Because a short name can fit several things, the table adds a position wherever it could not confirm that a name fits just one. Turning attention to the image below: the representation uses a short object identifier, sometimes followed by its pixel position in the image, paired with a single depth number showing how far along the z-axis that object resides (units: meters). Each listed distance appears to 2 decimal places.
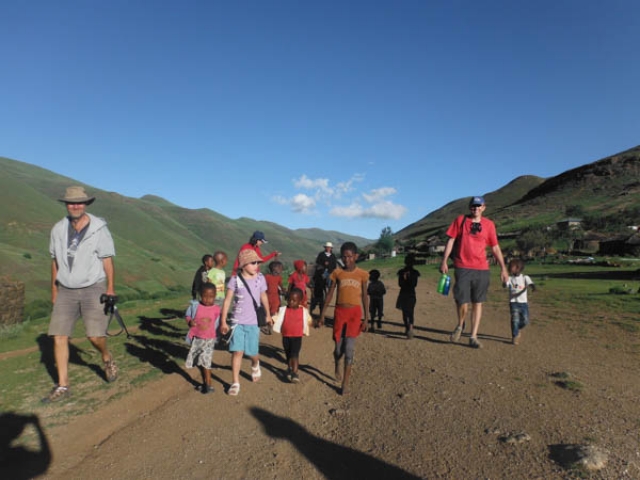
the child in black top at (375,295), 9.09
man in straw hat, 4.85
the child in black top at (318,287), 9.86
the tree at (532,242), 46.56
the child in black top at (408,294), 8.12
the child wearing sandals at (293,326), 5.66
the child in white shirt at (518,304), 7.43
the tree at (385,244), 78.74
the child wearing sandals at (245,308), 5.24
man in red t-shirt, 7.02
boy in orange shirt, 5.28
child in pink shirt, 5.16
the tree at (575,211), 68.39
